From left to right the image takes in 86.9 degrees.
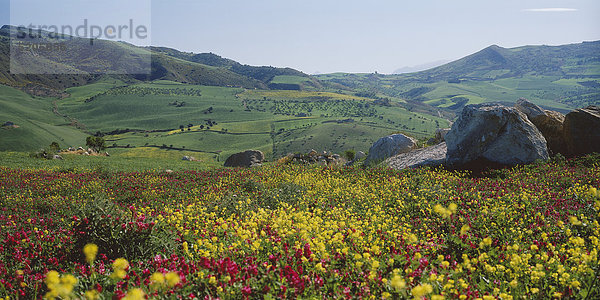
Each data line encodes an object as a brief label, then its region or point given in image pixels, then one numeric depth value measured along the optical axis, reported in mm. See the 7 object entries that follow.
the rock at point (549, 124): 20141
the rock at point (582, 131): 18062
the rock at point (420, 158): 20728
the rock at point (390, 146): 27156
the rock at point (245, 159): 38303
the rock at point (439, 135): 28258
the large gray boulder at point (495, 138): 17938
